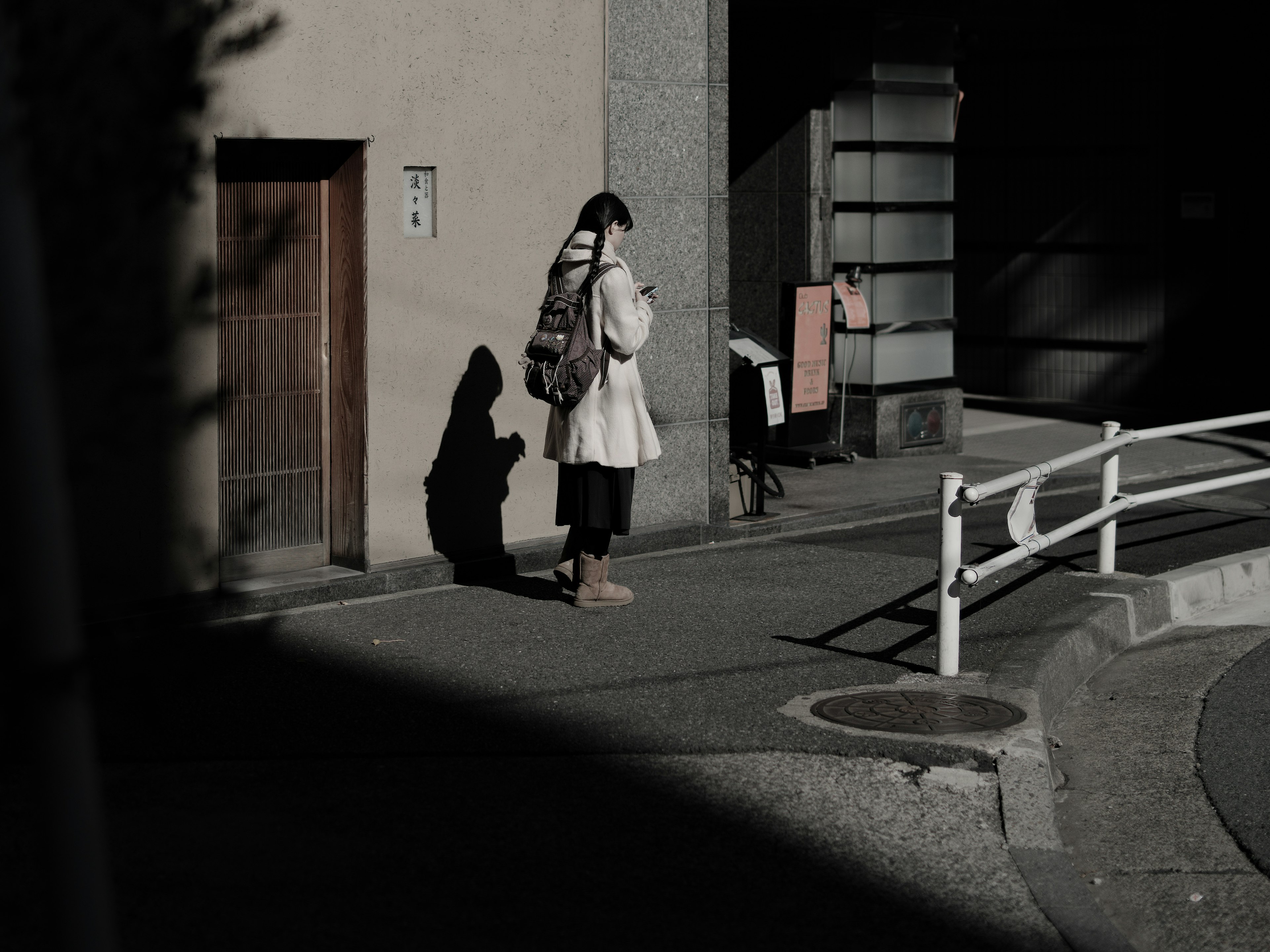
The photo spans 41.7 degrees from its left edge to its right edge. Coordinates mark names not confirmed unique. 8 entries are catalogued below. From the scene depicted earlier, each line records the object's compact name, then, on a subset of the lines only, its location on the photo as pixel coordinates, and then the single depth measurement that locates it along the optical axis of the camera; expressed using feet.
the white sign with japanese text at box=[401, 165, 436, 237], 28.53
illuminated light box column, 45.24
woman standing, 25.71
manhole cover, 20.10
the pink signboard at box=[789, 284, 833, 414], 42.78
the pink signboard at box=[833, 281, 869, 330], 44.68
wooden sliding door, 27.45
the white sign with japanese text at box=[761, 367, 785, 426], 38.70
